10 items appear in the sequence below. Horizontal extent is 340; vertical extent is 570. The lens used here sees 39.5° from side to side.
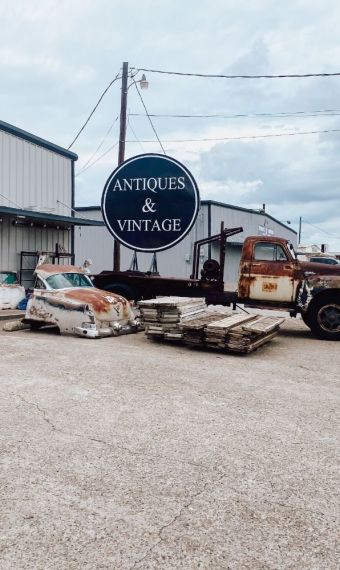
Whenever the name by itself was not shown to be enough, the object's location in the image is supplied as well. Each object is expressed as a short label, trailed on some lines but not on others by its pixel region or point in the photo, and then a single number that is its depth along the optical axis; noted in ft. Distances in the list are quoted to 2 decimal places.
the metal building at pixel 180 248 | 96.02
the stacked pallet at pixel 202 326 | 29.04
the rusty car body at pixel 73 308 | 33.12
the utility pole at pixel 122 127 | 55.62
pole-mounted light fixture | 61.11
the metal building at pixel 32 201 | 54.95
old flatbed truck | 35.99
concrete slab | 43.00
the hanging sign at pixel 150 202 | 42.73
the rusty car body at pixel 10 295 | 48.55
